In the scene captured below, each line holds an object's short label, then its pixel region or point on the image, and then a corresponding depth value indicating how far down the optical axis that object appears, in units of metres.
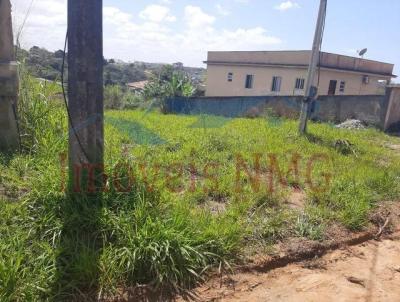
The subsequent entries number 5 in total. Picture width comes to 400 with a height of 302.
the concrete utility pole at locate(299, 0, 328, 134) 7.28
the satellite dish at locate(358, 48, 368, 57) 23.25
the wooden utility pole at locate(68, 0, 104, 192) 2.88
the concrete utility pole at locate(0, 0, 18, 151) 3.96
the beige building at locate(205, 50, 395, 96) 22.07
